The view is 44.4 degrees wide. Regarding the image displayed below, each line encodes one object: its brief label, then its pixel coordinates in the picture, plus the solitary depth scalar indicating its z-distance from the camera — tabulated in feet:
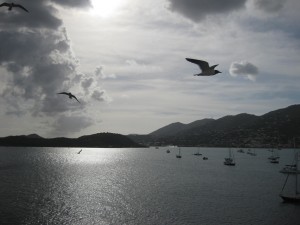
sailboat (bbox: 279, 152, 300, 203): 233.31
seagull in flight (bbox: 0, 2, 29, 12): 80.00
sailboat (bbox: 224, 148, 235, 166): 600.19
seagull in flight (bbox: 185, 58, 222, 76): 69.97
